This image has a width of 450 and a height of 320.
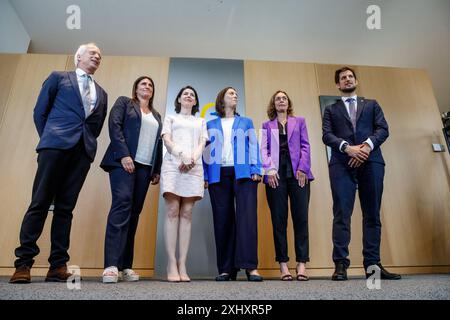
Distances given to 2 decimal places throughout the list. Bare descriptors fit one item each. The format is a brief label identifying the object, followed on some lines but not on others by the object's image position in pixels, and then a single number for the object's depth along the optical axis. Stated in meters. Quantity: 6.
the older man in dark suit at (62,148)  1.80
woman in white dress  2.09
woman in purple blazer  2.24
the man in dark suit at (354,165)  2.09
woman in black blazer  1.93
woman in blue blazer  2.20
